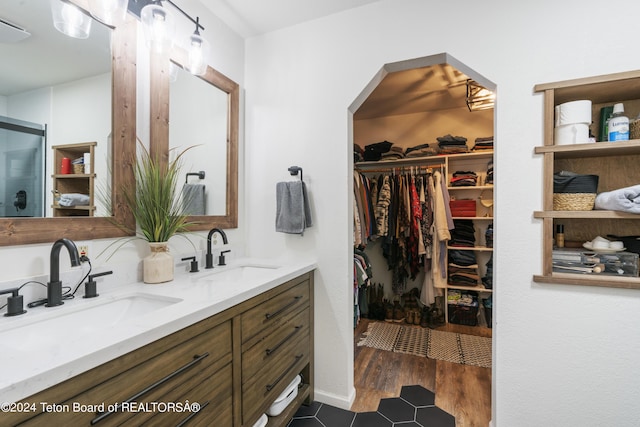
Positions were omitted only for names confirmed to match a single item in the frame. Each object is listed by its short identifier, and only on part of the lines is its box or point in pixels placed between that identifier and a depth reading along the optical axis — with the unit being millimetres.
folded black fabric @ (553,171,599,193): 1428
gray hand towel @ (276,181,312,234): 1863
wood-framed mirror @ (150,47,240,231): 1562
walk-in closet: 2594
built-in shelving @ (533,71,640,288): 1353
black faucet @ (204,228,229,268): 1720
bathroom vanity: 660
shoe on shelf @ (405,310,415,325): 3182
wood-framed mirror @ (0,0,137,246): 1186
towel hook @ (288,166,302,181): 1915
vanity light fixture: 1337
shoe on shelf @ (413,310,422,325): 3164
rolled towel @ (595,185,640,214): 1271
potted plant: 1387
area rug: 2453
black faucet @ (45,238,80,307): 1027
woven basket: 1421
